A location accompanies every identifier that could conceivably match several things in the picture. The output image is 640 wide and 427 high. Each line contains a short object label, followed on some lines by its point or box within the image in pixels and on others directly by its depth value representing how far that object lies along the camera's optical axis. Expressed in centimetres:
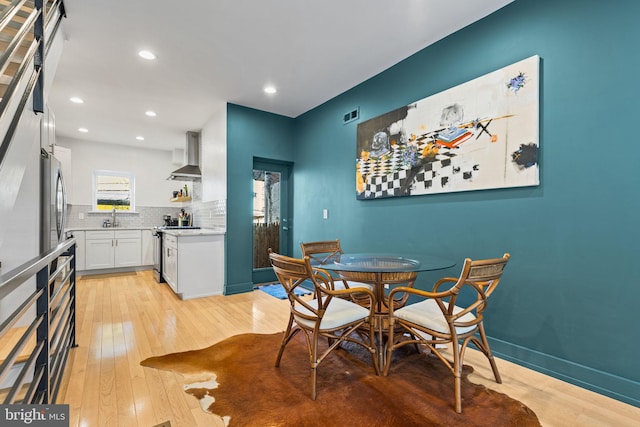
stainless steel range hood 554
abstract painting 222
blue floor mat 418
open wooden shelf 622
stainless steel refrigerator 267
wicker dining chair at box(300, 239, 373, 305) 247
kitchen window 640
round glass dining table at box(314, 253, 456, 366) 195
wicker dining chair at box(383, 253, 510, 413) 168
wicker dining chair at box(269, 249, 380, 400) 182
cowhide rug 162
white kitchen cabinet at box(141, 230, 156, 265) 620
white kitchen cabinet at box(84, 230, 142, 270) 561
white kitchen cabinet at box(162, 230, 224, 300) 399
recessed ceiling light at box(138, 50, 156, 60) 304
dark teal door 494
